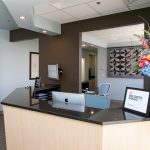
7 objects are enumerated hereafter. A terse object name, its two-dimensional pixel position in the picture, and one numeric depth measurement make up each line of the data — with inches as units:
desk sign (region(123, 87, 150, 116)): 67.8
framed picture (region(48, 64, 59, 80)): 194.5
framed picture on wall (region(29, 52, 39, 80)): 279.5
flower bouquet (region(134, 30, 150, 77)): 63.6
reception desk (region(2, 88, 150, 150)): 63.0
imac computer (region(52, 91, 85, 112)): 83.1
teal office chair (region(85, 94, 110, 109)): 111.9
